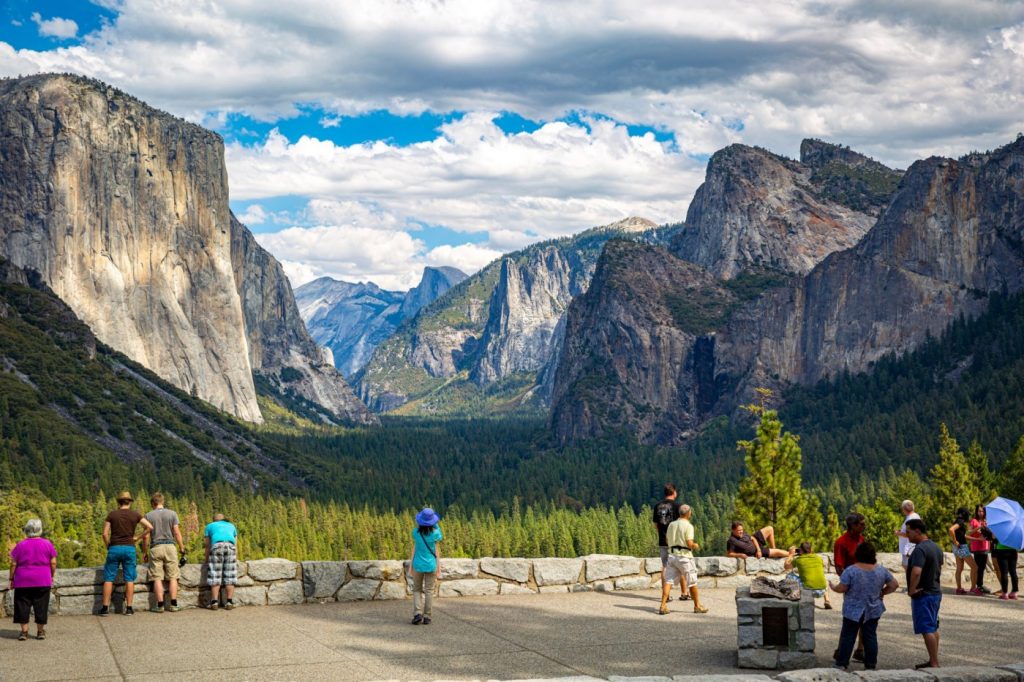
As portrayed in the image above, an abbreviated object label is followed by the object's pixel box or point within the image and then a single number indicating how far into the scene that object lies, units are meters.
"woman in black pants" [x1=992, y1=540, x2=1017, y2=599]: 38.09
